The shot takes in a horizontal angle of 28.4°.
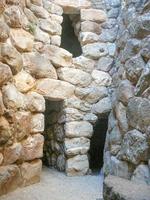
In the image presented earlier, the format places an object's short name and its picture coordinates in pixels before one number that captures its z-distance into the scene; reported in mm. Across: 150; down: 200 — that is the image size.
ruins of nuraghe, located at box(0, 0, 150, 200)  2850
